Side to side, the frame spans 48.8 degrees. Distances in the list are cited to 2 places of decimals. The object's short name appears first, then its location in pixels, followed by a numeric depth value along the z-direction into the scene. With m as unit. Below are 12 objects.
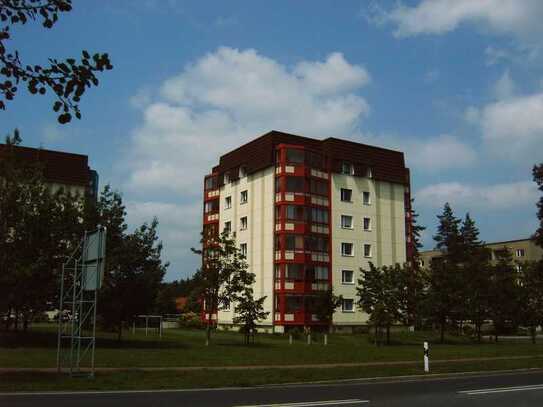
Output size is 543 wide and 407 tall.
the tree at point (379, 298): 37.94
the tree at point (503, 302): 45.69
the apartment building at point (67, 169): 64.06
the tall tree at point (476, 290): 43.81
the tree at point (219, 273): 35.97
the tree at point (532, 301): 45.09
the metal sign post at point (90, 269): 15.70
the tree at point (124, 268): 30.22
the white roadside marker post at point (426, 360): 18.66
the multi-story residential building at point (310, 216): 55.91
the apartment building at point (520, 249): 102.00
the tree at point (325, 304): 48.75
